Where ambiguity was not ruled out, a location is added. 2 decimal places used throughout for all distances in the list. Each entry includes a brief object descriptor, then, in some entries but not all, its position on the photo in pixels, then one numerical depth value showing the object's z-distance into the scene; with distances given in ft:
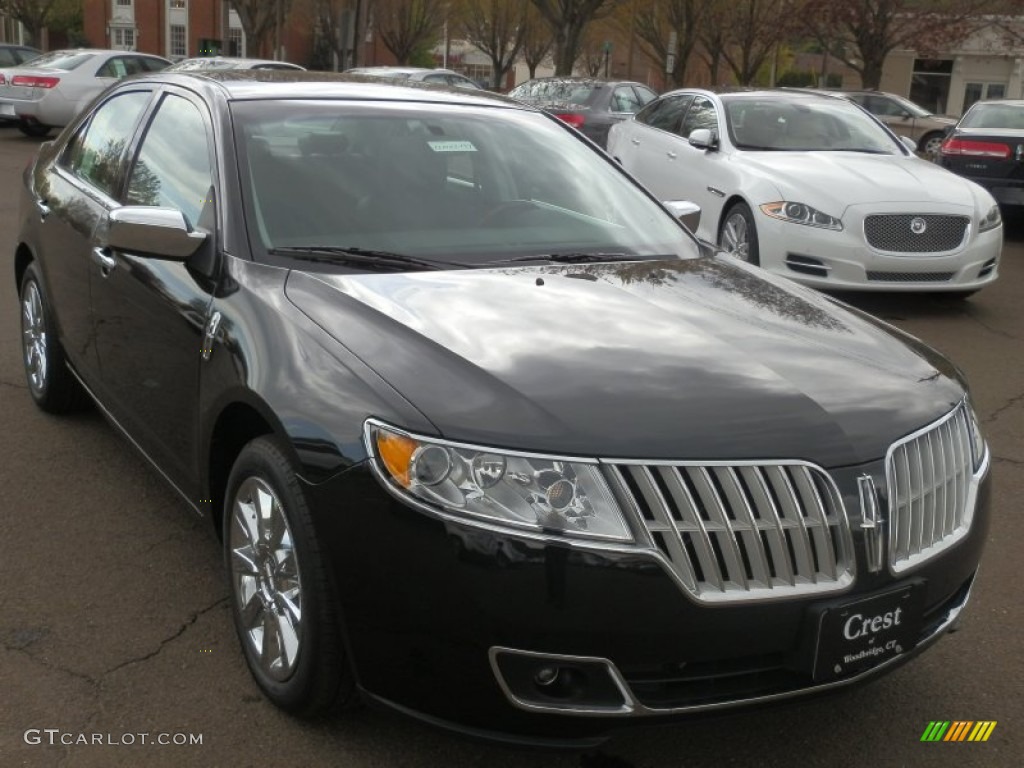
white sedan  26.78
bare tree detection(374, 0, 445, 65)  170.50
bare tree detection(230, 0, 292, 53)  118.52
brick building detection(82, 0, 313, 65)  211.20
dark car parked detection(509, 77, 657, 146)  54.49
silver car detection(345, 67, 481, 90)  64.23
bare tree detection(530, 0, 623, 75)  91.35
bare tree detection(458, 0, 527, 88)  167.53
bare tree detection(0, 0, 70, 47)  156.35
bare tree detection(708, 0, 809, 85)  102.82
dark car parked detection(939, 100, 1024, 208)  40.22
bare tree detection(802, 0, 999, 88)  92.27
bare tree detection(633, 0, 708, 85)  118.83
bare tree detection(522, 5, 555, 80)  166.70
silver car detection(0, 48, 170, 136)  63.52
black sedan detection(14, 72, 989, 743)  7.93
